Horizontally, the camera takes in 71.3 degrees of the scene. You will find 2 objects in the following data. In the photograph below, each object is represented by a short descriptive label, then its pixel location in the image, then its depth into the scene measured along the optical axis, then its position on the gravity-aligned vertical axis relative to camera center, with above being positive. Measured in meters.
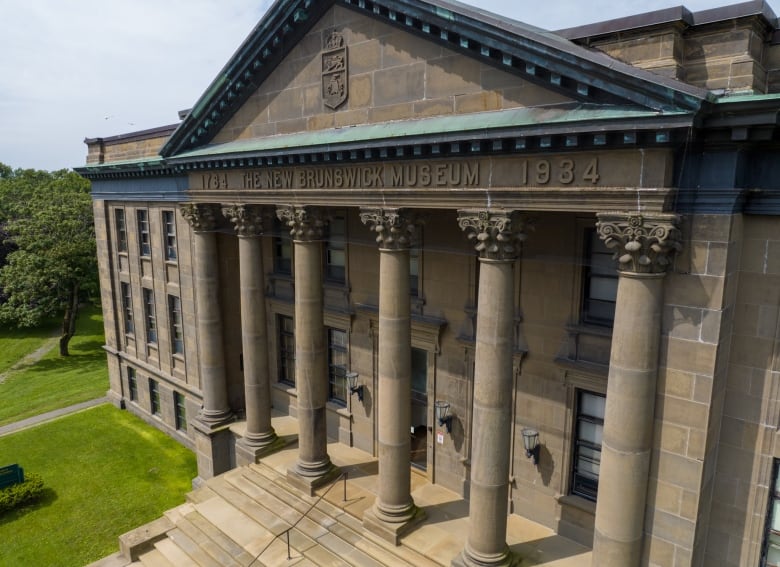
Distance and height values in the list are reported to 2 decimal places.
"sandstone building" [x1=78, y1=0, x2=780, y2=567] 9.38 -1.53
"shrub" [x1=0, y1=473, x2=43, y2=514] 20.84 -11.67
